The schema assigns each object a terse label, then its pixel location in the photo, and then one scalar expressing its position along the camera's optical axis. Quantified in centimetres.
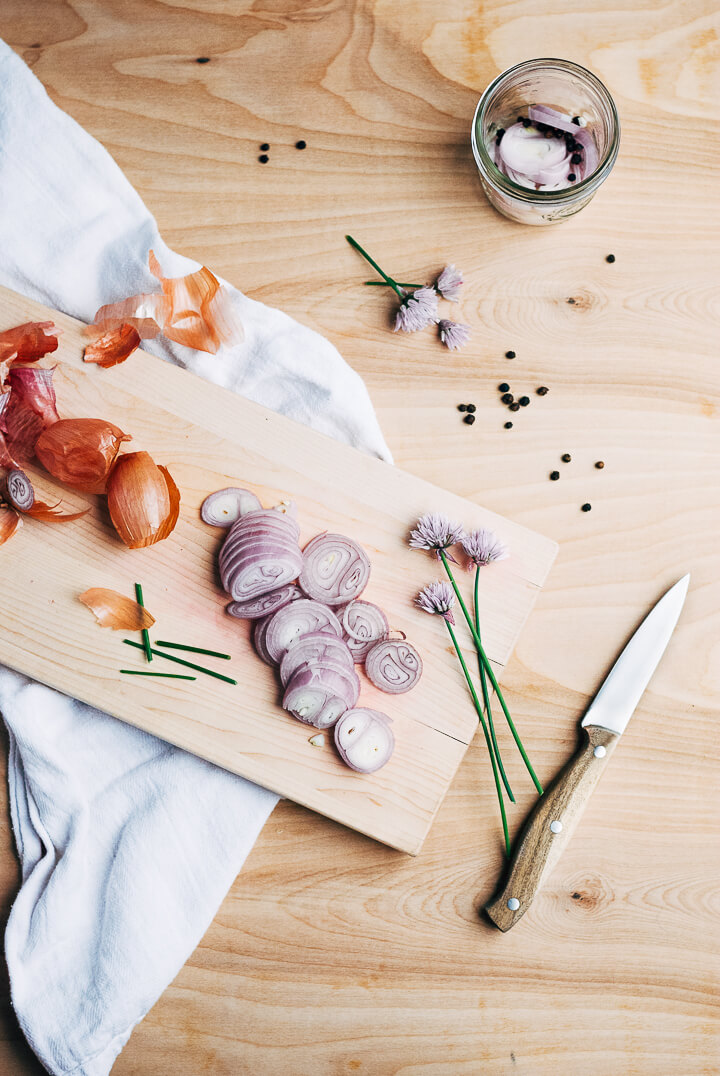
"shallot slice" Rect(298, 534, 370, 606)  97
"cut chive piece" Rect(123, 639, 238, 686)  95
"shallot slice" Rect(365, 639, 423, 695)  96
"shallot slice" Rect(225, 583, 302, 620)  96
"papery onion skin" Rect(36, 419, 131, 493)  94
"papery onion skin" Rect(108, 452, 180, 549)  93
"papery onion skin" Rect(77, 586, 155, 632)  96
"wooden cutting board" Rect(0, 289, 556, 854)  96
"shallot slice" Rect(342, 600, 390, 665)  97
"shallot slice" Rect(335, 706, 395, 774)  94
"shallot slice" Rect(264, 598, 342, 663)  95
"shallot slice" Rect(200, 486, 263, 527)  99
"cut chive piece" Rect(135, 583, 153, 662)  96
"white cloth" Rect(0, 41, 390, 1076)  97
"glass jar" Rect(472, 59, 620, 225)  101
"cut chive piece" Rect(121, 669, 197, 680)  95
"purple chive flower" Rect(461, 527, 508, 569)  98
